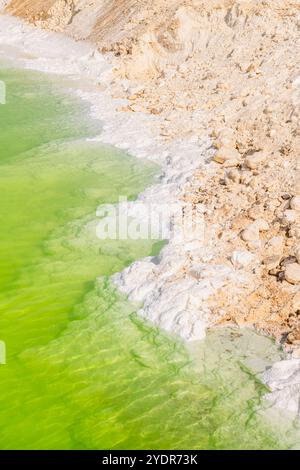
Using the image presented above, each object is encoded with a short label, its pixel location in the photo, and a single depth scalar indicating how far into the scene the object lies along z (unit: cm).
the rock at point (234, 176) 1072
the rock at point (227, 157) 1157
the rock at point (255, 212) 954
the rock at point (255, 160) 1093
